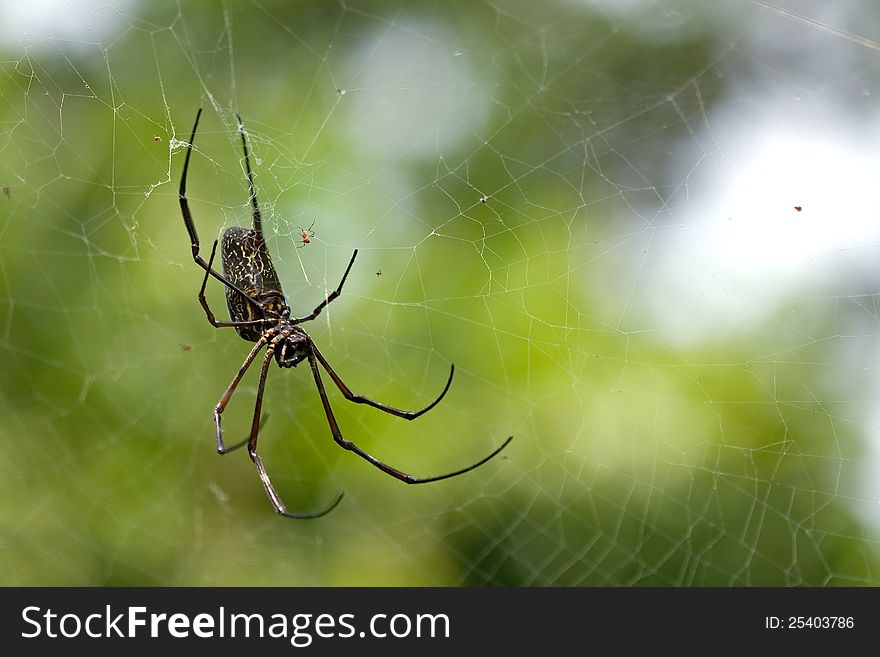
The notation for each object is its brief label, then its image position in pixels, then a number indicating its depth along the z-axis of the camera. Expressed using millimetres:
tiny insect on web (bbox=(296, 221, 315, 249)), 2576
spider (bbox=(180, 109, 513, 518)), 2457
